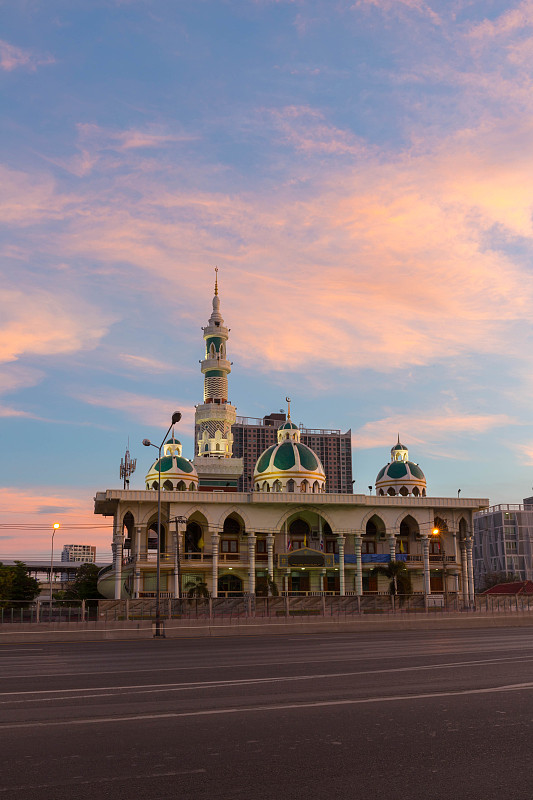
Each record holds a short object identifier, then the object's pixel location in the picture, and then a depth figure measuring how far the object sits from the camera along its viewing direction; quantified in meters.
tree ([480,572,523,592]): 134.38
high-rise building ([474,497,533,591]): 143.12
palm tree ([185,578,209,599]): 70.63
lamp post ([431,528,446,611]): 82.07
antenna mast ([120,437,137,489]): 88.01
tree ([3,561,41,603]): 90.99
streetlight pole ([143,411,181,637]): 32.84
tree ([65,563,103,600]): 108.26
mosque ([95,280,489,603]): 73.75
